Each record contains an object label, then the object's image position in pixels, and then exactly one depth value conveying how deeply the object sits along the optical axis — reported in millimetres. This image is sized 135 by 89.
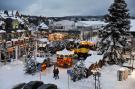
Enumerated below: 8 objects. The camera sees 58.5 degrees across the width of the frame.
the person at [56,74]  16581
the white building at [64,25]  44911
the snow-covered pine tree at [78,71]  15891
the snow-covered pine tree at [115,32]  20774
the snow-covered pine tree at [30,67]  17539
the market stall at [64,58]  19972
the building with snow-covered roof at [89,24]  46194
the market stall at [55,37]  36818
